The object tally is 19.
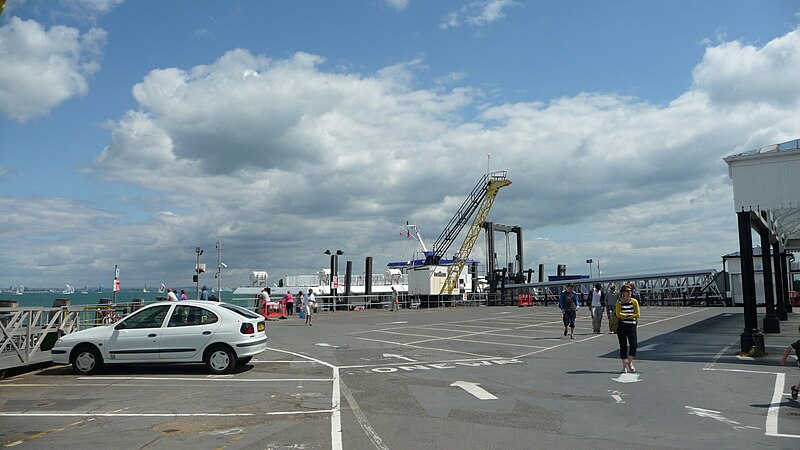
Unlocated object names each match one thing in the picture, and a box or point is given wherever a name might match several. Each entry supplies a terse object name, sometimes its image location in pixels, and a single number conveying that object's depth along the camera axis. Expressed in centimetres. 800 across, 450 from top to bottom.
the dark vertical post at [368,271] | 4584
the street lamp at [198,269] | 3419
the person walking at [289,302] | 3419
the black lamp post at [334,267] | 4448
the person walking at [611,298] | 2119
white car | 1254
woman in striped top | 1219
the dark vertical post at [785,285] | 2742
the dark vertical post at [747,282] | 1473
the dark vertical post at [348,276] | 4532
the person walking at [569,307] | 1978
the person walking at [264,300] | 3155
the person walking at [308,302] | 2647
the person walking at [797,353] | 907
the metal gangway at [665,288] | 4559
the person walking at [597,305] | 2086
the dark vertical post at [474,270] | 5931
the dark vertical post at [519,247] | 6145
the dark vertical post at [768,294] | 1809
